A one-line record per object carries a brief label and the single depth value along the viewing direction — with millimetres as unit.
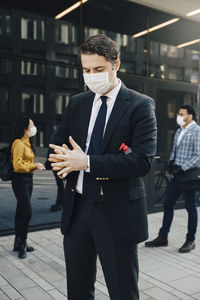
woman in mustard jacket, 4340
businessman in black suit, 1862
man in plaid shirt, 4656
